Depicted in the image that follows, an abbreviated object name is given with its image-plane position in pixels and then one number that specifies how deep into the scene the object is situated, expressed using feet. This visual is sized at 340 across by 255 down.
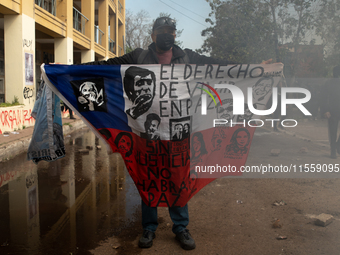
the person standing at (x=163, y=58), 10.98
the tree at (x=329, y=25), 54.39
